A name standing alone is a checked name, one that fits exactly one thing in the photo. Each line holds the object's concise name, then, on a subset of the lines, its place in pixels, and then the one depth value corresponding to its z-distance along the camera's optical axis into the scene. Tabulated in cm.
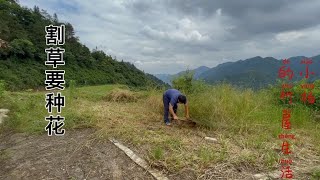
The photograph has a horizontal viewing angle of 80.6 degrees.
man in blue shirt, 359
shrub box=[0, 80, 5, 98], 571
